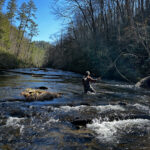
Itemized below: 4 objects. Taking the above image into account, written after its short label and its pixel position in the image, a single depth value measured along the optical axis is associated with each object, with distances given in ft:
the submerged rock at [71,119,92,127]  15.00
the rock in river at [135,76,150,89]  40.52
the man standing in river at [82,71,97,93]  29.67
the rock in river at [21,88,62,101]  23.66
